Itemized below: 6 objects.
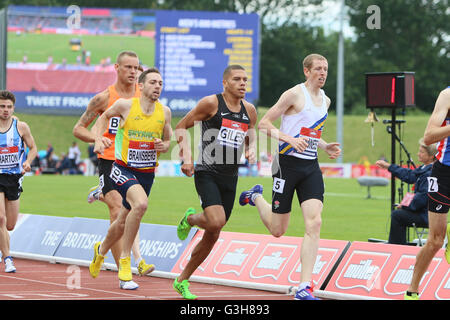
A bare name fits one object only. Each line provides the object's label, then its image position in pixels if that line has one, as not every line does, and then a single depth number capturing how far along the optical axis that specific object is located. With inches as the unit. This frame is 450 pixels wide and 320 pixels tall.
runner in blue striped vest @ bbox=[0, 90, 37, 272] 886.4
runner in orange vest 798.5
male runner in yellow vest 746.8
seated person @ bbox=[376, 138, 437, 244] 886.4
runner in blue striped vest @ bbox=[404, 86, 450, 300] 628.1
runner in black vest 695.7
